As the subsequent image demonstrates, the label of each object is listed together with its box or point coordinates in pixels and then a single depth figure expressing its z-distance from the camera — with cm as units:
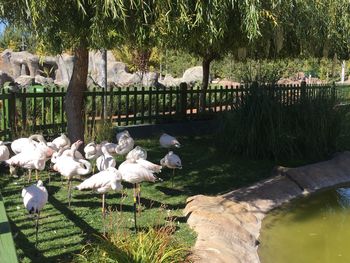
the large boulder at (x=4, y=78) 1897
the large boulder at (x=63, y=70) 2411
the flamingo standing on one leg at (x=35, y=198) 466
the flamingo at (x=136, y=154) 591
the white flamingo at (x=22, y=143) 658
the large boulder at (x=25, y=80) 2095
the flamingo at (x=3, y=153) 670
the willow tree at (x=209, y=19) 482
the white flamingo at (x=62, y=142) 716
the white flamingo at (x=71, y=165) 581
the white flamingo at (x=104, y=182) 510
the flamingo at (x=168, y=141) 791
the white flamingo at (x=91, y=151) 693
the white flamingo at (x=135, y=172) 532
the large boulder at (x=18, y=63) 2748
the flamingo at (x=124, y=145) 715
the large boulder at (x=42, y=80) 2219
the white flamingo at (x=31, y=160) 603
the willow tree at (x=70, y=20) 461
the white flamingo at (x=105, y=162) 604
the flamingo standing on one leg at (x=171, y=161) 677
